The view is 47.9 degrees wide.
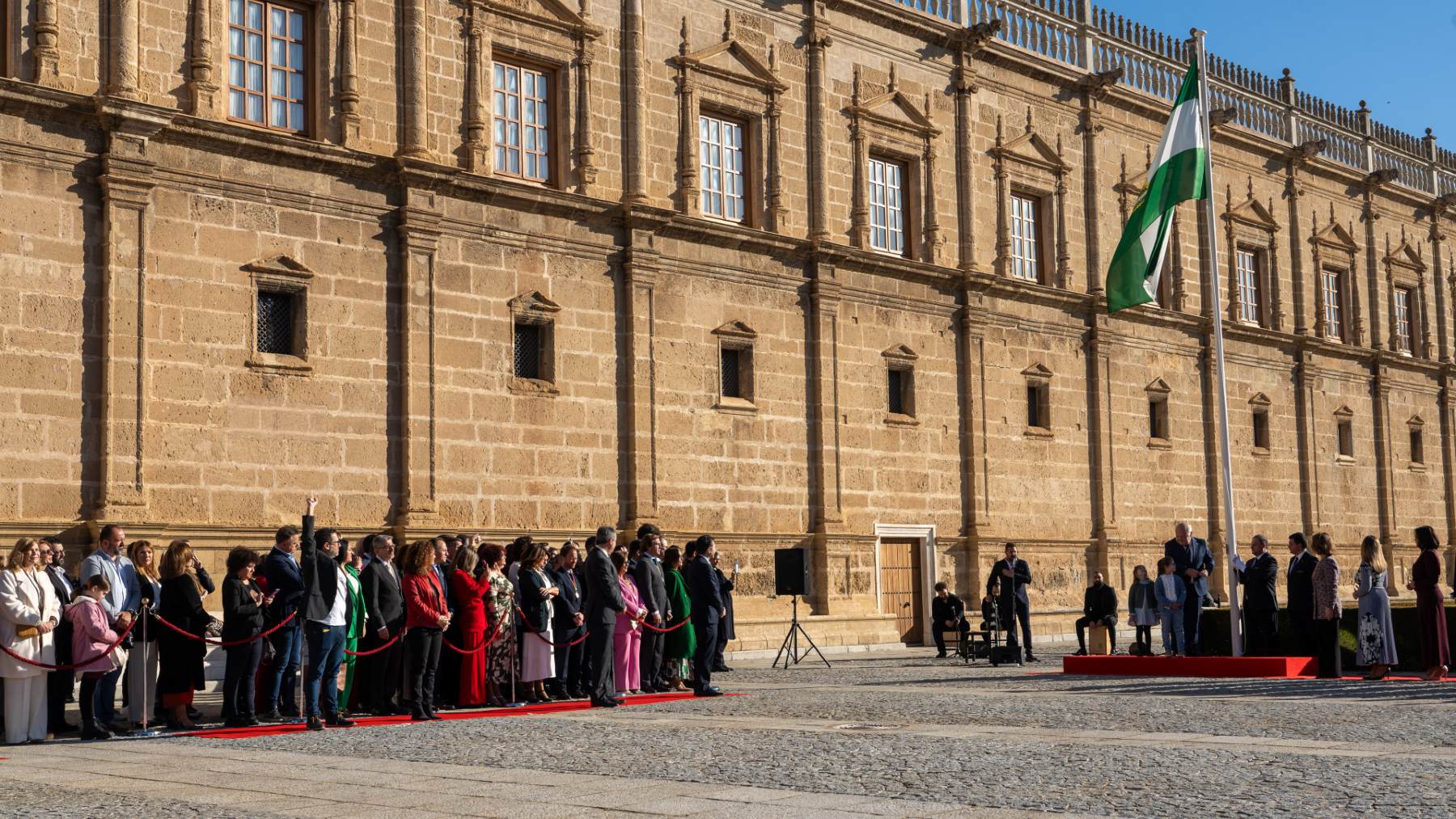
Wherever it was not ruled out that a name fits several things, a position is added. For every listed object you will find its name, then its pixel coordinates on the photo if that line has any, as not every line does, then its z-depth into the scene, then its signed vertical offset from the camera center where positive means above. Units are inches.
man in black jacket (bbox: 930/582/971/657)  944.3 -42.1
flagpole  738.8 +66.5
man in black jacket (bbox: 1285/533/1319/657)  717.9 -27.6
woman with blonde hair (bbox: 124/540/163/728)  528.7 -29.4
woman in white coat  490.0 -24.7
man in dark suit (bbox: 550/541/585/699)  641.0 -29.8
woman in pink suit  639.1 -37.3
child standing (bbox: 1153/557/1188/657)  812.6 -32.6
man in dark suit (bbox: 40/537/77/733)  525.3 -34.4
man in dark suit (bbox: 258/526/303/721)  538.9 -14.3
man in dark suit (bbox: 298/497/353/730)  519.2 -22.7
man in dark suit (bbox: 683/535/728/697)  663.8 -23.1
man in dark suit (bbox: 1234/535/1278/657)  735.7 -31.2
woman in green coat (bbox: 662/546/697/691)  669.9 -29.9
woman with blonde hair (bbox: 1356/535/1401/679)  681.6 -36.4
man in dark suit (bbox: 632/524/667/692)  650.2 -20.5
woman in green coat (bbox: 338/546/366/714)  554.3 -22.1
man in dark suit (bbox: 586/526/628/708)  595.5 -24.6
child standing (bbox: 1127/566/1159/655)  876.0 -36.7
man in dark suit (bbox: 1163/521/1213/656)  808.3 -15.4
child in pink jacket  503.5 -27.1
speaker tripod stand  855.7 -58.2
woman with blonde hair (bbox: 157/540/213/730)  521.7 -26.8
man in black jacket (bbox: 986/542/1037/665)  890.7 -28.0
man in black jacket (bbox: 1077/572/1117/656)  895.7 -38.7
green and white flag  796.0 +167.7
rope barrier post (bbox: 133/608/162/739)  505.4 -52.9
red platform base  712.4 -58.5
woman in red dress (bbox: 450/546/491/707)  590.2 -25.4
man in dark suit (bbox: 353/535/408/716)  555.2 -24.8
